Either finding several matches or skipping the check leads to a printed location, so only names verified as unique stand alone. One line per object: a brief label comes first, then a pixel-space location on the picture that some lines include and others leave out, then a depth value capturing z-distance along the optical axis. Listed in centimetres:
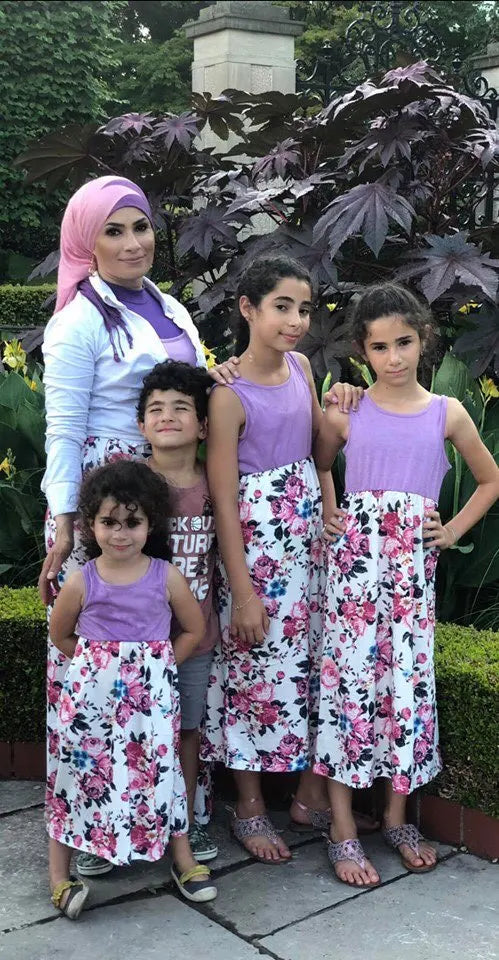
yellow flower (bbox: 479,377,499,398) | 372
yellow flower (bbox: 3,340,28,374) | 449
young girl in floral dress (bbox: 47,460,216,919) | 263
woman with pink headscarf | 268
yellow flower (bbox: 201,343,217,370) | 406
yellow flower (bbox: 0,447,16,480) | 391
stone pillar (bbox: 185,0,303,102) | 741
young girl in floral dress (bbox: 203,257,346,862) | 279
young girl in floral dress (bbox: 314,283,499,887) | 282
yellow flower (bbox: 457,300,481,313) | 416
